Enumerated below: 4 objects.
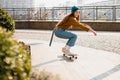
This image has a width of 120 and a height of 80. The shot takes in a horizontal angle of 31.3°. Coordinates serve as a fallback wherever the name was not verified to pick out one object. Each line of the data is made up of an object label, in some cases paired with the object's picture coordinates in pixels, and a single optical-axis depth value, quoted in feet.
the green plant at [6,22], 20.64
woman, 19.40
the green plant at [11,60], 6.51
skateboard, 20.02
